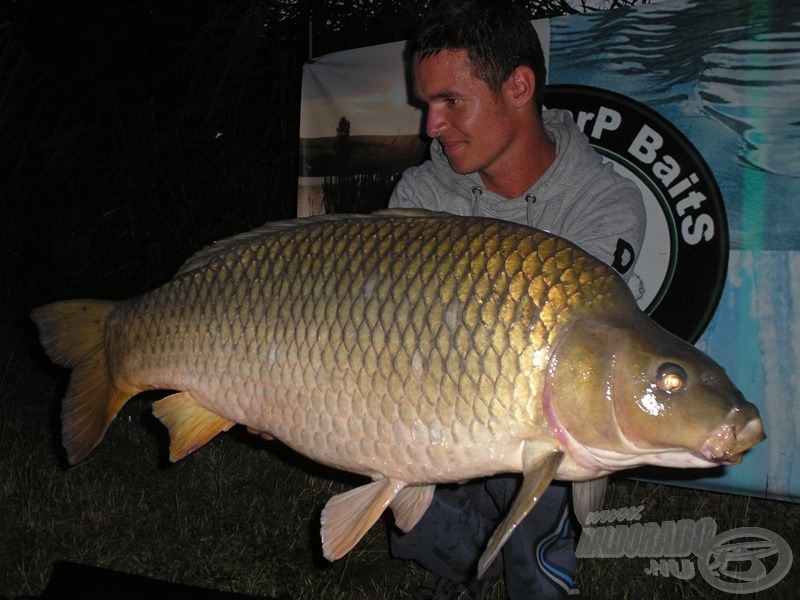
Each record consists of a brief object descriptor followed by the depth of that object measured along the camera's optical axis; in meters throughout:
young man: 2.00
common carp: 1.29
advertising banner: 2.49
